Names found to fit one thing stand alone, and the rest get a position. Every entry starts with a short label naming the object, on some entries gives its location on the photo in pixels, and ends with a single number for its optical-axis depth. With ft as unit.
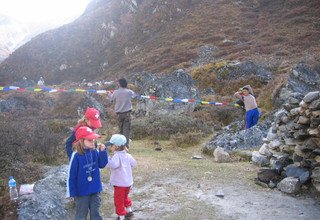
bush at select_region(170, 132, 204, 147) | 41.22
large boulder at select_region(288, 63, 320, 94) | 54.44
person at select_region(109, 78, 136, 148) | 32.66
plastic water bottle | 19.44
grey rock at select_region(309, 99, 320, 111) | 24.37
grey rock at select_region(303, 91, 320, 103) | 25.23
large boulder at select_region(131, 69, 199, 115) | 58.29
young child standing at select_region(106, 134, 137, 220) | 19.54
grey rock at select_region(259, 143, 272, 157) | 30.64
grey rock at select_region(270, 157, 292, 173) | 26.63
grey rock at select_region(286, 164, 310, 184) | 24.35
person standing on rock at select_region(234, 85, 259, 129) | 39.40
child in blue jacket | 16.69
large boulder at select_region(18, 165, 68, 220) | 19.34
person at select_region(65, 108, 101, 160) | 18.65
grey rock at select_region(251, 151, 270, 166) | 30.37
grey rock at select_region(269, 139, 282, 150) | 29.48
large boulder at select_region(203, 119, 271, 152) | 37.22
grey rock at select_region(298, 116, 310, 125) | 25.57
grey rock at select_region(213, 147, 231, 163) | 33.19
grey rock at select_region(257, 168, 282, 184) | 25.90
